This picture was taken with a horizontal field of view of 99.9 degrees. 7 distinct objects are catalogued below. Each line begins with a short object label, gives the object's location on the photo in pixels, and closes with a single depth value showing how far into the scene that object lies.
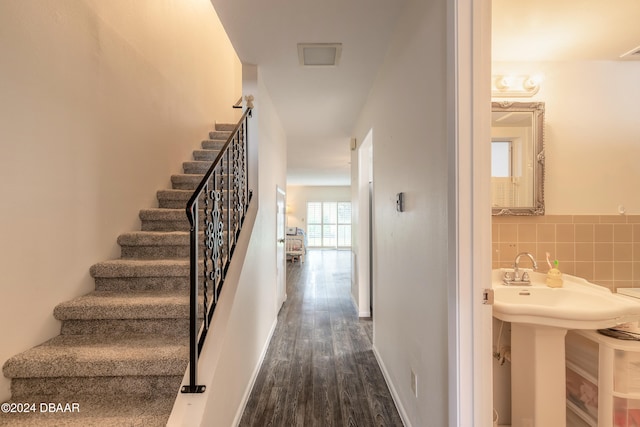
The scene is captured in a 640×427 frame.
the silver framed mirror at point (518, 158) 1.83
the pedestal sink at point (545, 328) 1.25
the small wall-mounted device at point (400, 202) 1.76
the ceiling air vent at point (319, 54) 2.09
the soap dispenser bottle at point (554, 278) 1.63
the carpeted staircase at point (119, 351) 1.30
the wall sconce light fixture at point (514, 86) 1.83
